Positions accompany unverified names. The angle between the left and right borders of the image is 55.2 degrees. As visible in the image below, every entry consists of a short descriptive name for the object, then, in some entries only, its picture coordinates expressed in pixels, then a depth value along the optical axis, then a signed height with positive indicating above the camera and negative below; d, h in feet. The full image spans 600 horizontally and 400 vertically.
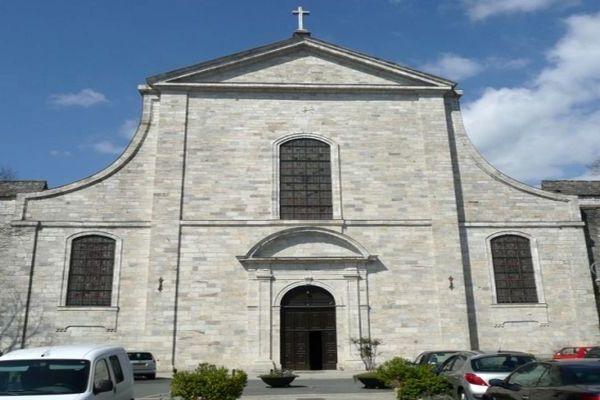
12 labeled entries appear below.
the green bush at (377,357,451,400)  36.37 -2.56
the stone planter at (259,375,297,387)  55.16 -3.31
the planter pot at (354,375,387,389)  50.86 -3.37
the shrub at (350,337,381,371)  67.56 -0.64
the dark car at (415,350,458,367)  52.90 -1.31
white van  24.43 -1.17
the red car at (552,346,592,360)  64.14 -1.29
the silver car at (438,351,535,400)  35.94 -1.79
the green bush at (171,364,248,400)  33.99 -2.30
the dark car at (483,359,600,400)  22.17 -1.70
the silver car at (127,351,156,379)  63.57 -1.84
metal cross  86.17 +48.16
